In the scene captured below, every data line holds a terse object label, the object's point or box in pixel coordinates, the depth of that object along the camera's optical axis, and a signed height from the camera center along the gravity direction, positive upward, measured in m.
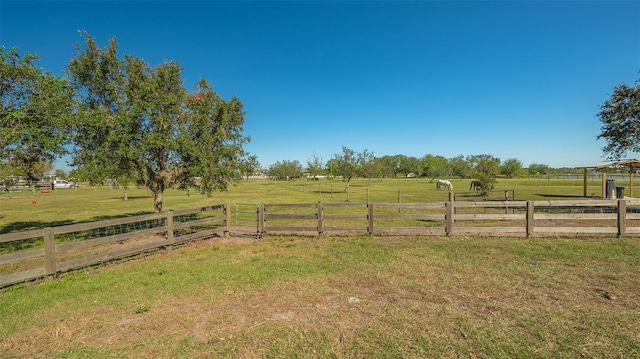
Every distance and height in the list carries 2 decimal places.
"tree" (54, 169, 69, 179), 76.45 +1.17
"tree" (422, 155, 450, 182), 99.25 +4.83
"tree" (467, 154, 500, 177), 38.05 +1.63
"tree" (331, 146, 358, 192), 34.59 +1.53
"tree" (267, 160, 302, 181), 73.62 +1.56
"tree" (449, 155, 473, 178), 94.44 +2.78
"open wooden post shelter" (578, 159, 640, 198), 19.38 +0.69
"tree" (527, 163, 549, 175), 130.40 +3.06
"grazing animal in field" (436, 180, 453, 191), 42.13 -1.06
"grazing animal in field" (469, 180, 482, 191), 28.17 -0.84
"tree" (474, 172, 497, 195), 27.31 -0.51
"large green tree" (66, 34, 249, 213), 9.58 +1.74
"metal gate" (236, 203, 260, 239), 11.49 -2.13
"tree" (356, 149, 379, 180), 35.31 +1.20
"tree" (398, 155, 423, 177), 133.61 +4.43
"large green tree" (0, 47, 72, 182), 7.98 +1.86
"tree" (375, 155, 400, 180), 39.73 +0.89
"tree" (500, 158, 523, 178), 94.38 +2.05
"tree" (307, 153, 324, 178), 45.17 +1.47
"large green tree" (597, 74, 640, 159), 16.19 +3.16
